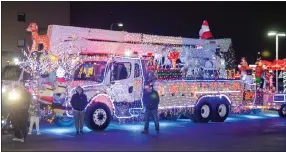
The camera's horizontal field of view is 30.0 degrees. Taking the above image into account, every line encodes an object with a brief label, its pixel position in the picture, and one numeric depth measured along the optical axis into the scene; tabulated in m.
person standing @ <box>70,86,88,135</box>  16.84
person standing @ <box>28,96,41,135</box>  16.77
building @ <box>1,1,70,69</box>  40.06
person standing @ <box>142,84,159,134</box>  17.58
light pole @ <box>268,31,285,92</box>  30.06
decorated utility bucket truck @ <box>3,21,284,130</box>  17.95
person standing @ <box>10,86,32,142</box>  15.09
